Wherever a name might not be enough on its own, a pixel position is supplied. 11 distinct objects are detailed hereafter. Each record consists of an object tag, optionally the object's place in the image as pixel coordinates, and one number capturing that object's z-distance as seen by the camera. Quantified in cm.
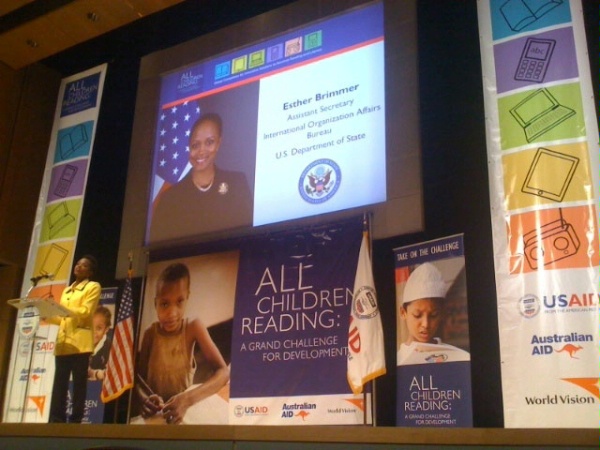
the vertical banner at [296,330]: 384
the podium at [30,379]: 488
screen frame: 393
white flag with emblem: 374
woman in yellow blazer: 392
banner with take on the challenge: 343
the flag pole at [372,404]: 363
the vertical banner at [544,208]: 317
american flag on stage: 452
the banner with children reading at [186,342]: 425
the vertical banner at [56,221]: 496
